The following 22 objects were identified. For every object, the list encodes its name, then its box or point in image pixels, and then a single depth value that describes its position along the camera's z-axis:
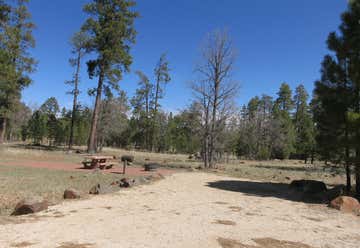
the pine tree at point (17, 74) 20.87
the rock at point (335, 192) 9.09
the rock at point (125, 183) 9.39
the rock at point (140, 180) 10.04
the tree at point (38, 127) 45.12
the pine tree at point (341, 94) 9.12
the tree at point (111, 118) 33.44
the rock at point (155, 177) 11.28
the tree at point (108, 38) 22.88
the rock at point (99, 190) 7.99
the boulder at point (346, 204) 7.34
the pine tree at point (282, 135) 41.41
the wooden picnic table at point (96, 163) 14.27
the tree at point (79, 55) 28.19
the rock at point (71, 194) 7.16
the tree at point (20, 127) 54.21
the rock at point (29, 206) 5.51
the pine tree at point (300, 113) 43.76
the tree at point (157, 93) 42.30
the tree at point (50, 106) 63.38
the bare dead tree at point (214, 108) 19.03
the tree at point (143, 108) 44.56
